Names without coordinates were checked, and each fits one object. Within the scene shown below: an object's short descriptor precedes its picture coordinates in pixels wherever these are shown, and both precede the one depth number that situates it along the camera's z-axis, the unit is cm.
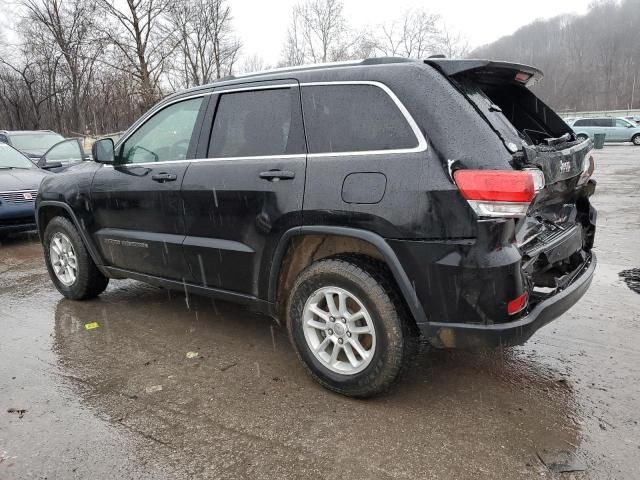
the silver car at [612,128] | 2905
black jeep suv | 258
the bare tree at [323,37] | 4781
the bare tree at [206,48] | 3581
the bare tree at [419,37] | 5147
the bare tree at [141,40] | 2748
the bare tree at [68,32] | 3155
